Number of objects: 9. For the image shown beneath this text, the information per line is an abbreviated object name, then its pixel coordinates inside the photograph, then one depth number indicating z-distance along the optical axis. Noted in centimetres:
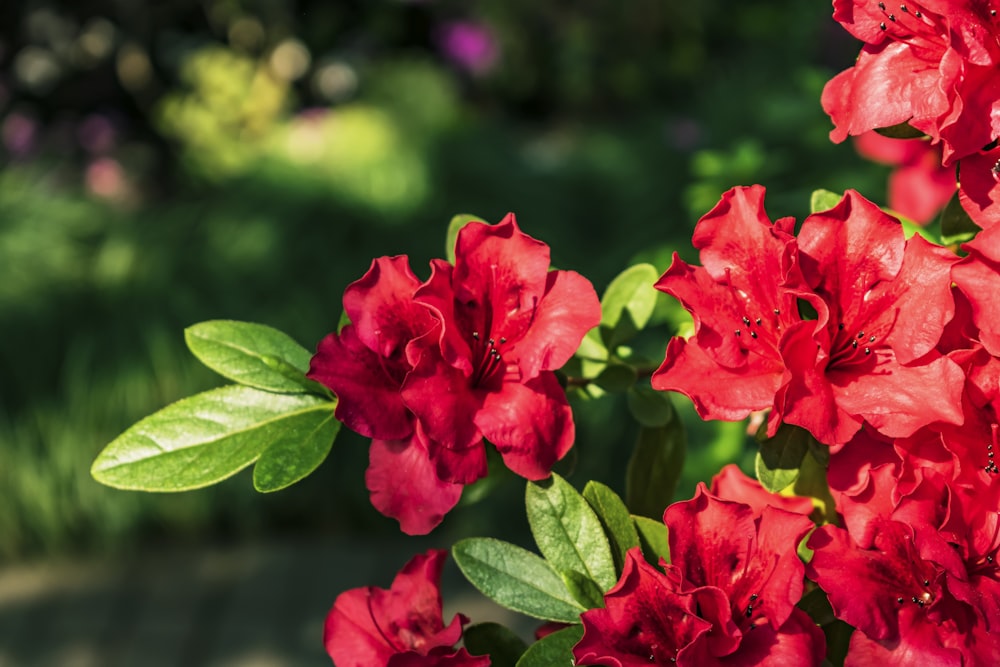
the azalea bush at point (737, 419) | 58
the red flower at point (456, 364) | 61
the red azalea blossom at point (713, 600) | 57
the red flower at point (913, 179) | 120
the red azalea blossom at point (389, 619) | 65
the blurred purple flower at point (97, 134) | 461
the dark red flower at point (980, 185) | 61
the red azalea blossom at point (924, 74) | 59
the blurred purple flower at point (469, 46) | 523
